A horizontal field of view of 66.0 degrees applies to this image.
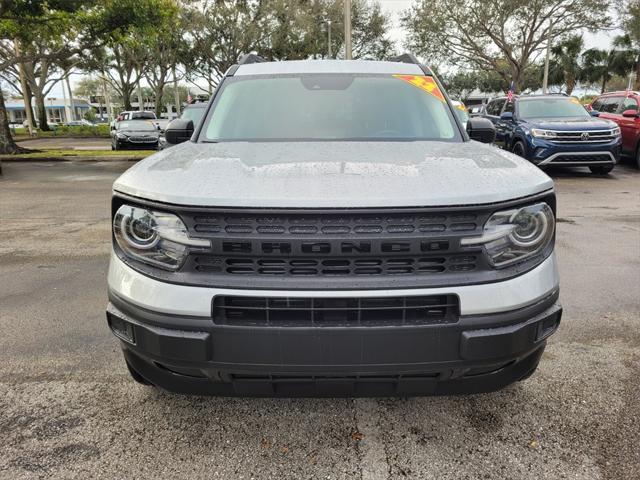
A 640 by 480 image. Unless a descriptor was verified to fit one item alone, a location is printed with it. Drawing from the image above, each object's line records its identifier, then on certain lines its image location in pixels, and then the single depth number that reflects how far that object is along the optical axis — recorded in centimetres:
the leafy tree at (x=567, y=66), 4259
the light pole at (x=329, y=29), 2962
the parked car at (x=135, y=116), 2320
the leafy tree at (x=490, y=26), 2564
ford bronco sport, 178
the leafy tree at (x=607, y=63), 4425
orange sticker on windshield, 337
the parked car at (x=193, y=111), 1191
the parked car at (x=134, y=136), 1991
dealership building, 7907
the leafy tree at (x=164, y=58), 3114
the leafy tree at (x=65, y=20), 1331
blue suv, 1031
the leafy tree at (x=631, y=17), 2458
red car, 1182
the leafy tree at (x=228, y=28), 2948
